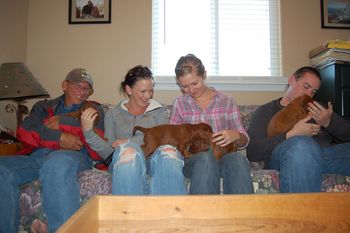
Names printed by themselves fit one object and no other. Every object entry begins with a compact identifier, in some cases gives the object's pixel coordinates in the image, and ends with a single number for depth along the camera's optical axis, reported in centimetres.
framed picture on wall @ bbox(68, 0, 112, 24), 267
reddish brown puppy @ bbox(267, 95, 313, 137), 166
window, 278
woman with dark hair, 127
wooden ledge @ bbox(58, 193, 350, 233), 93
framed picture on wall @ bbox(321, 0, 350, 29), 275
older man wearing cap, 131
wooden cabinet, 221
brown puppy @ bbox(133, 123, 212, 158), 150
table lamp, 204
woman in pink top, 130
